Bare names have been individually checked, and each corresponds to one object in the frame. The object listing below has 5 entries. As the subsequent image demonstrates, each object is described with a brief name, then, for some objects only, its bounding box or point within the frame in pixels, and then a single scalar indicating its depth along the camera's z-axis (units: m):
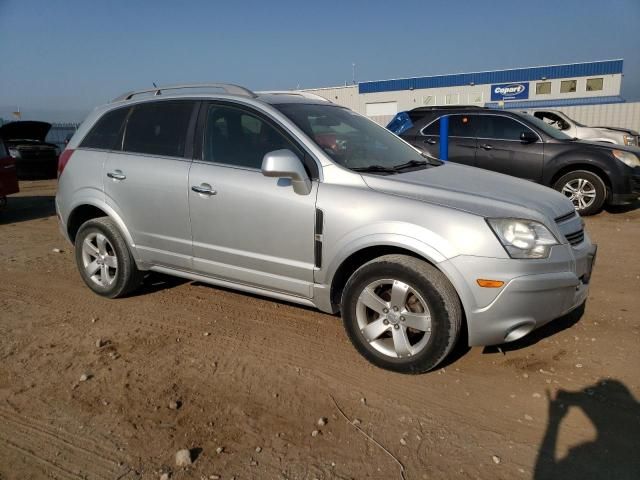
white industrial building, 37.44
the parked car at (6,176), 9.00
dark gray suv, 8.11
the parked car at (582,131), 11.57
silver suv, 3.04
